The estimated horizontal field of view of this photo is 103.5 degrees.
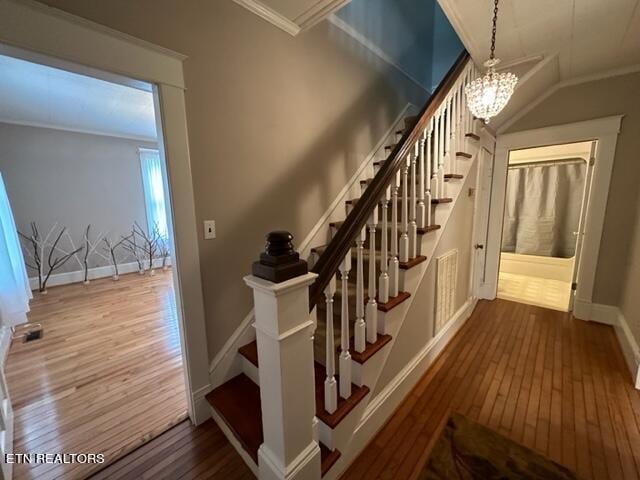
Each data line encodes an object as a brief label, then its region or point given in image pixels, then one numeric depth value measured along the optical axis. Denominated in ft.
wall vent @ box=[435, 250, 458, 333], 6.57
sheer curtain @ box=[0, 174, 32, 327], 8.16
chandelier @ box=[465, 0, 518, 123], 4.81
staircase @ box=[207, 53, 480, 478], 3.09
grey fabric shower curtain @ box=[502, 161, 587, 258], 13.47
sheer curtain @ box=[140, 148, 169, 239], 16.11
